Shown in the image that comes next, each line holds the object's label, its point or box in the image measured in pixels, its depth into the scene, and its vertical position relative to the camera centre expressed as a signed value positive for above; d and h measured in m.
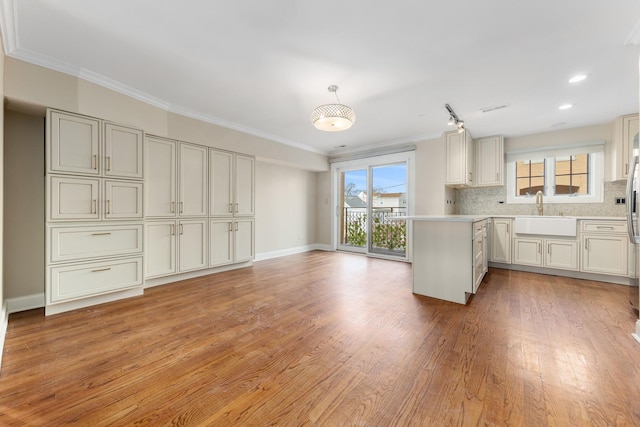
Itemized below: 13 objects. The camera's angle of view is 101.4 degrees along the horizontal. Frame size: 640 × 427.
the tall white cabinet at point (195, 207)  3.56 +0.06
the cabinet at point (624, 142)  3.78 +1.05
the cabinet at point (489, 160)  4.82 +0.98
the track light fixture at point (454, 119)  3.59 +1.32
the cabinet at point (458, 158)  4.63 +0.98
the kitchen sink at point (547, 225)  3.93 -0.19
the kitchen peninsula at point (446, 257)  2.88 -0.51
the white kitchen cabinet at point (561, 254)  3.93 -0.63
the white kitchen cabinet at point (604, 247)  3.61 -0.48
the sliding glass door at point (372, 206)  5.72 +0.14
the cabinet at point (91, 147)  2.59 +0.69
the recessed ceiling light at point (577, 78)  2.77 +1.46
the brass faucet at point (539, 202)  4.58 +0.19
